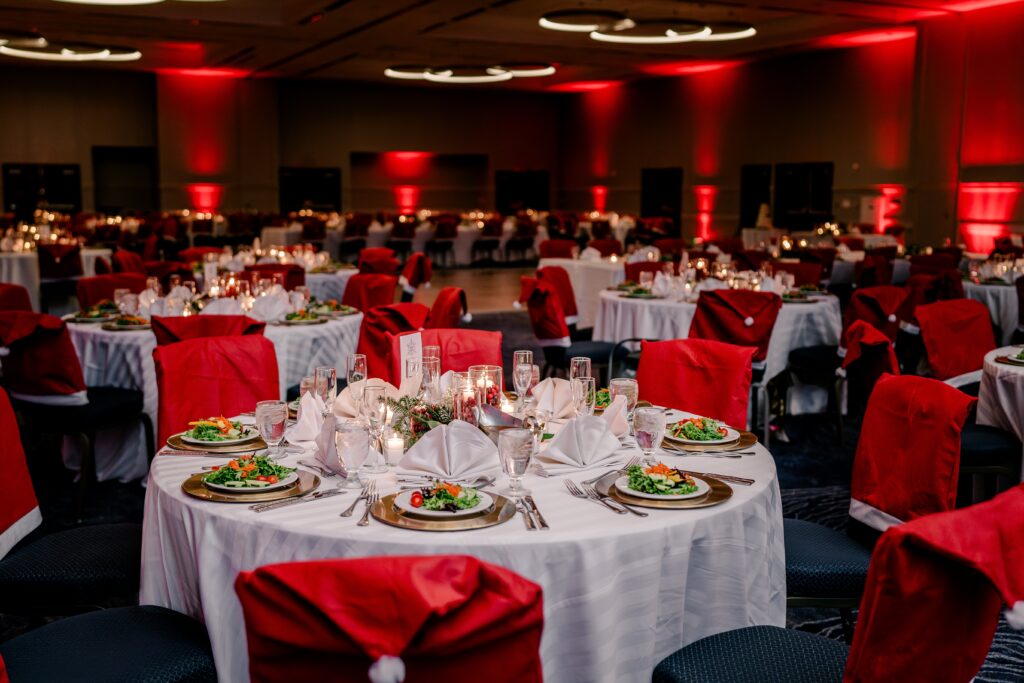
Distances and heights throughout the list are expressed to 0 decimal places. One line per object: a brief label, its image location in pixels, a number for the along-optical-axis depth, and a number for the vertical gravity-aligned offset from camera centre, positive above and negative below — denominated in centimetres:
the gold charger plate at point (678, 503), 228 -65
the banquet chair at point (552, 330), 625 -70
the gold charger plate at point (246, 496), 231 -65
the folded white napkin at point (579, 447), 263 -61
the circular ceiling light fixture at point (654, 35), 1528 +295
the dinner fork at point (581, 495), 225 -66
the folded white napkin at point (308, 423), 285 -59
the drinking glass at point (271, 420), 258 -53
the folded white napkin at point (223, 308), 555 -51
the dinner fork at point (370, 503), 216 -66
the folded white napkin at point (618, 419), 289 -58
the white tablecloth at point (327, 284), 915 -61
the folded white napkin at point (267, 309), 564 -52
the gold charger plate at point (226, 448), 277 -65
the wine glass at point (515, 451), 221 -52
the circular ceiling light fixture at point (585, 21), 1409 +293
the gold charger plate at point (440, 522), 211 -65
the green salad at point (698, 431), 288 -61
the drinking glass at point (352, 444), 233 -54
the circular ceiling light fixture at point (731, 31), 1543 +303
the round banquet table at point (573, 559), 208 -76
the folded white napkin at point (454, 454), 252 -60
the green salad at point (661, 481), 233 -62
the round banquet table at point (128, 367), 519 -82
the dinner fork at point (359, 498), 223 -66
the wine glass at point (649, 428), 251 -52
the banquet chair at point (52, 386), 457 -80
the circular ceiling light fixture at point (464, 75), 1977 +297
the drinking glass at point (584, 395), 286 -51
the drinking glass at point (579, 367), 294 -44
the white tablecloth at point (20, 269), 1040 -57
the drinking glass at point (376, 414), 256 -51
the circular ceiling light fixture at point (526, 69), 1856 +295
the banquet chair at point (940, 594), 166 -64
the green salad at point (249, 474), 238 -63
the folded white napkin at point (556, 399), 310 -56
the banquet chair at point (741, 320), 556 -55
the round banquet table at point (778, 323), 638 -67
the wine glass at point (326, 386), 290 -50
